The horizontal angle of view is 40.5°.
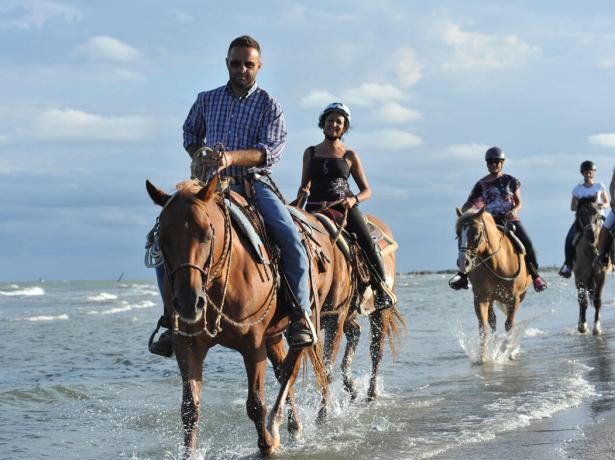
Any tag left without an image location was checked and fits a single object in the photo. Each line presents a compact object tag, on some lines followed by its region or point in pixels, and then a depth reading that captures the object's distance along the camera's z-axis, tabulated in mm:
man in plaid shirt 5973
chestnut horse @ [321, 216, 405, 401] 7500
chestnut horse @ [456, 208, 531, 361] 12008
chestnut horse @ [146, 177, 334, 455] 4684
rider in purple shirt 12914
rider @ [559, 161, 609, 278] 15531
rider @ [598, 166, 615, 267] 11309
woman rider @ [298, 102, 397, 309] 8117
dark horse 15562
